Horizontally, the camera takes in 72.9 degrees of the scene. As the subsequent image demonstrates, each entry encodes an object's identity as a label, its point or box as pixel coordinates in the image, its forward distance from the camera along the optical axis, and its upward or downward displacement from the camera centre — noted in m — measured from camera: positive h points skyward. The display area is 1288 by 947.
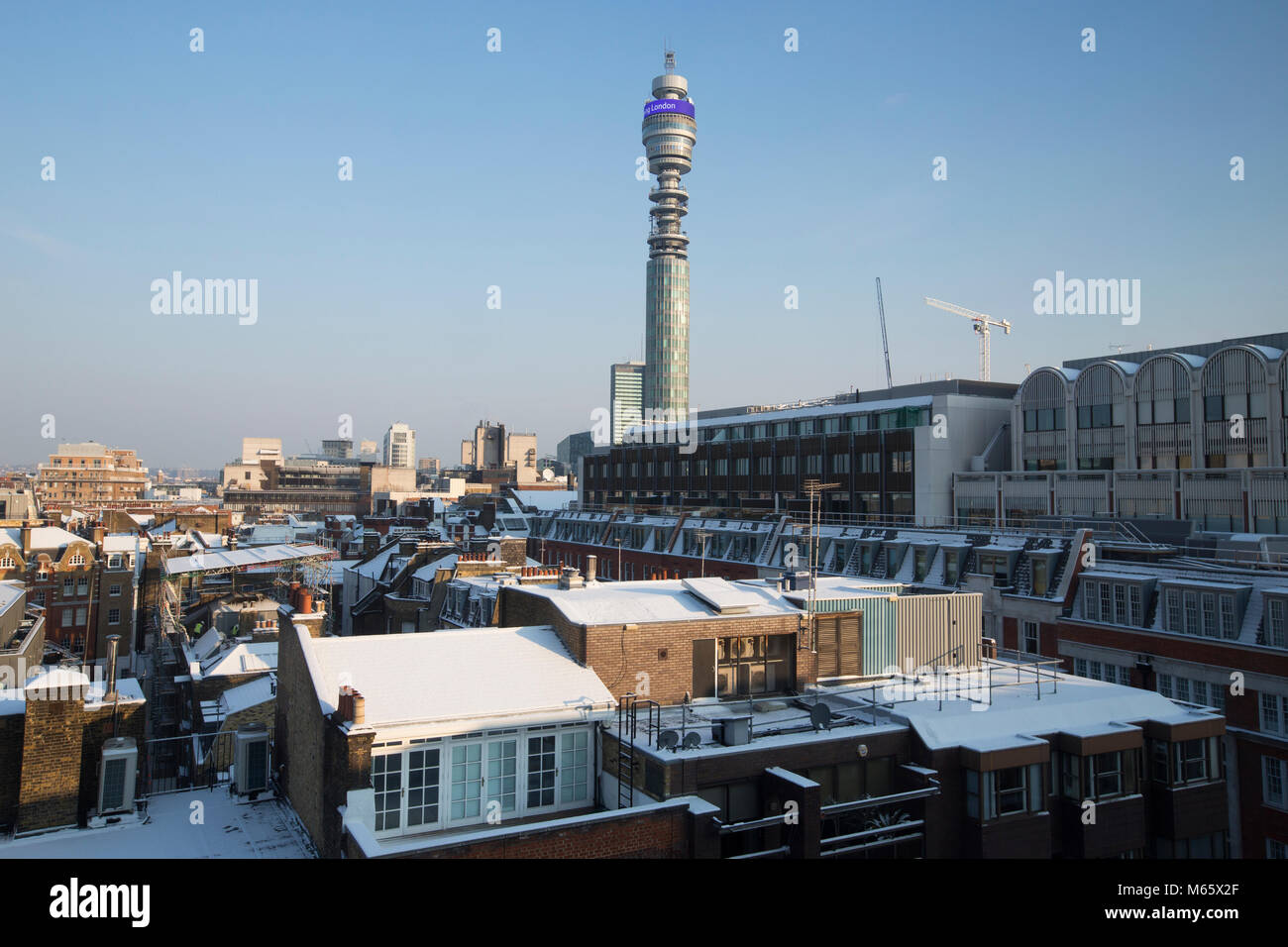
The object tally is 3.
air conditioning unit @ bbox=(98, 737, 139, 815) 20.03 -6.70
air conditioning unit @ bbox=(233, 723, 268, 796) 22.47 -7.06
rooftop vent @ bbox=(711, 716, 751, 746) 18.73 -5.22
